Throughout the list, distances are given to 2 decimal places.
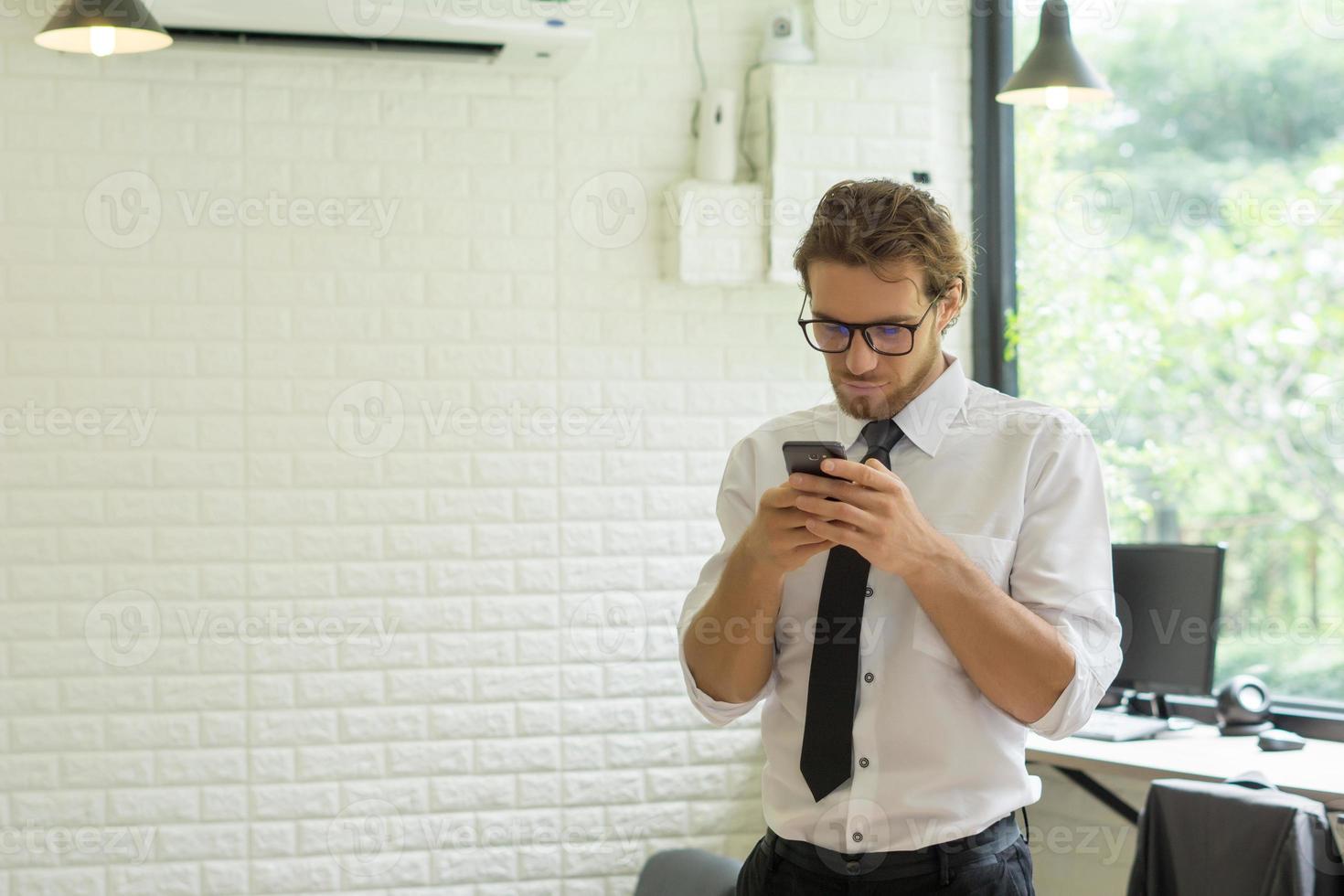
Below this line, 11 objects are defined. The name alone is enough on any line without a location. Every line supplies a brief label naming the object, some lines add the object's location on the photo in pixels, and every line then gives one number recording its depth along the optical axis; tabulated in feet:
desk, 9.09
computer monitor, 10.75
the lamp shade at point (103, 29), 9.32
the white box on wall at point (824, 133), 11.98
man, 5.30
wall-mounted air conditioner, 10.52
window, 10.93
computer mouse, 10.09
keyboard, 10.57
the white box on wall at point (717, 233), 11.87
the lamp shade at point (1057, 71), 10.42
